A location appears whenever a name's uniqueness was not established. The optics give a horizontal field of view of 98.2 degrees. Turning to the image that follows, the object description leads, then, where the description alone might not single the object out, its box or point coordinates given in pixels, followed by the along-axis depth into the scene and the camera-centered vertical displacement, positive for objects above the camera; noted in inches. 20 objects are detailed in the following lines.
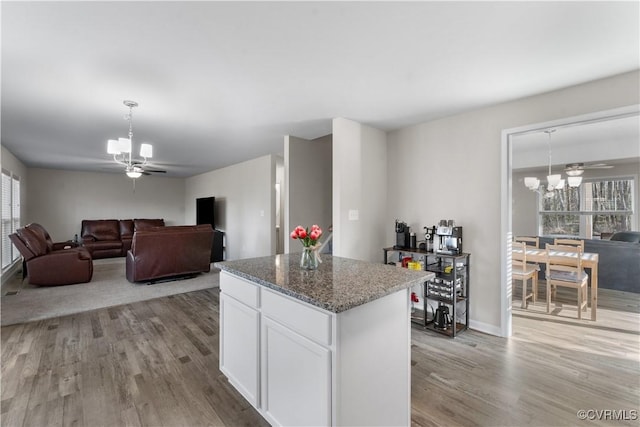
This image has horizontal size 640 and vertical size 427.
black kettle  118.1 -44.2
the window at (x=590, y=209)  208.4 +4.8
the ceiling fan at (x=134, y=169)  163.8 +28.5
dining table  123.3 -22.3
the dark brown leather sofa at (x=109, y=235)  282.2 -22.2
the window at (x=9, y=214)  193.2 +0.4
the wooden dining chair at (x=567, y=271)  130.0 -27.4
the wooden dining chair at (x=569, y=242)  143.8 -14.1
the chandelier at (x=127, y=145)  117.6 +33.6
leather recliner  173.3 -30.4
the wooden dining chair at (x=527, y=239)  163.8 -15.0
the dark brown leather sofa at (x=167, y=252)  178.5 -25.4
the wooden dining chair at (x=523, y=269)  141.5 -28.9
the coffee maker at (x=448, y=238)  118.9 -10.2
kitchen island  50.2 -26.5
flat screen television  289.3 +3.9
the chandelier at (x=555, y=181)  185.6 +23.6
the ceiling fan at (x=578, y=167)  185.6 +34.0
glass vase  75.5 -12.4
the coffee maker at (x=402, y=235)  135.4 -10.0
